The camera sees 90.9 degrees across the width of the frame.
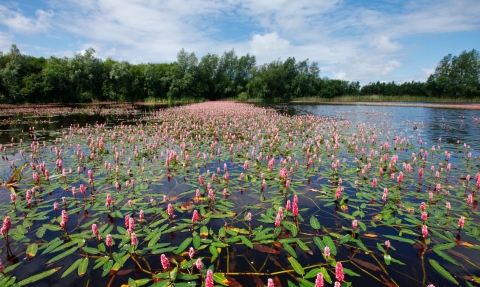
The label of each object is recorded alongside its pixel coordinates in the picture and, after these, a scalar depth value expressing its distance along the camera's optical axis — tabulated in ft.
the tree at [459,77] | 271.69
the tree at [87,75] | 246.68
